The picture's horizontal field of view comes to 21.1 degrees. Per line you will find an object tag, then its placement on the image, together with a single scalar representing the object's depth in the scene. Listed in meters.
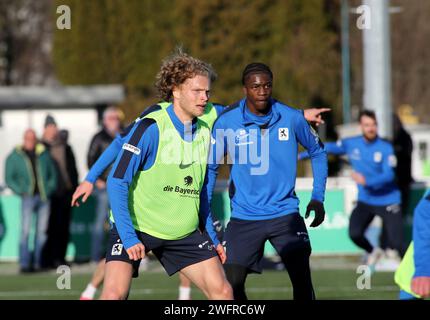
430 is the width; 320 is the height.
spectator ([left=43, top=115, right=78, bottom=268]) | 16.45
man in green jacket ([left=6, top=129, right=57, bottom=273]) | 16.22
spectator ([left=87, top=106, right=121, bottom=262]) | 15.39
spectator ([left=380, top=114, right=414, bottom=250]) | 16.25
